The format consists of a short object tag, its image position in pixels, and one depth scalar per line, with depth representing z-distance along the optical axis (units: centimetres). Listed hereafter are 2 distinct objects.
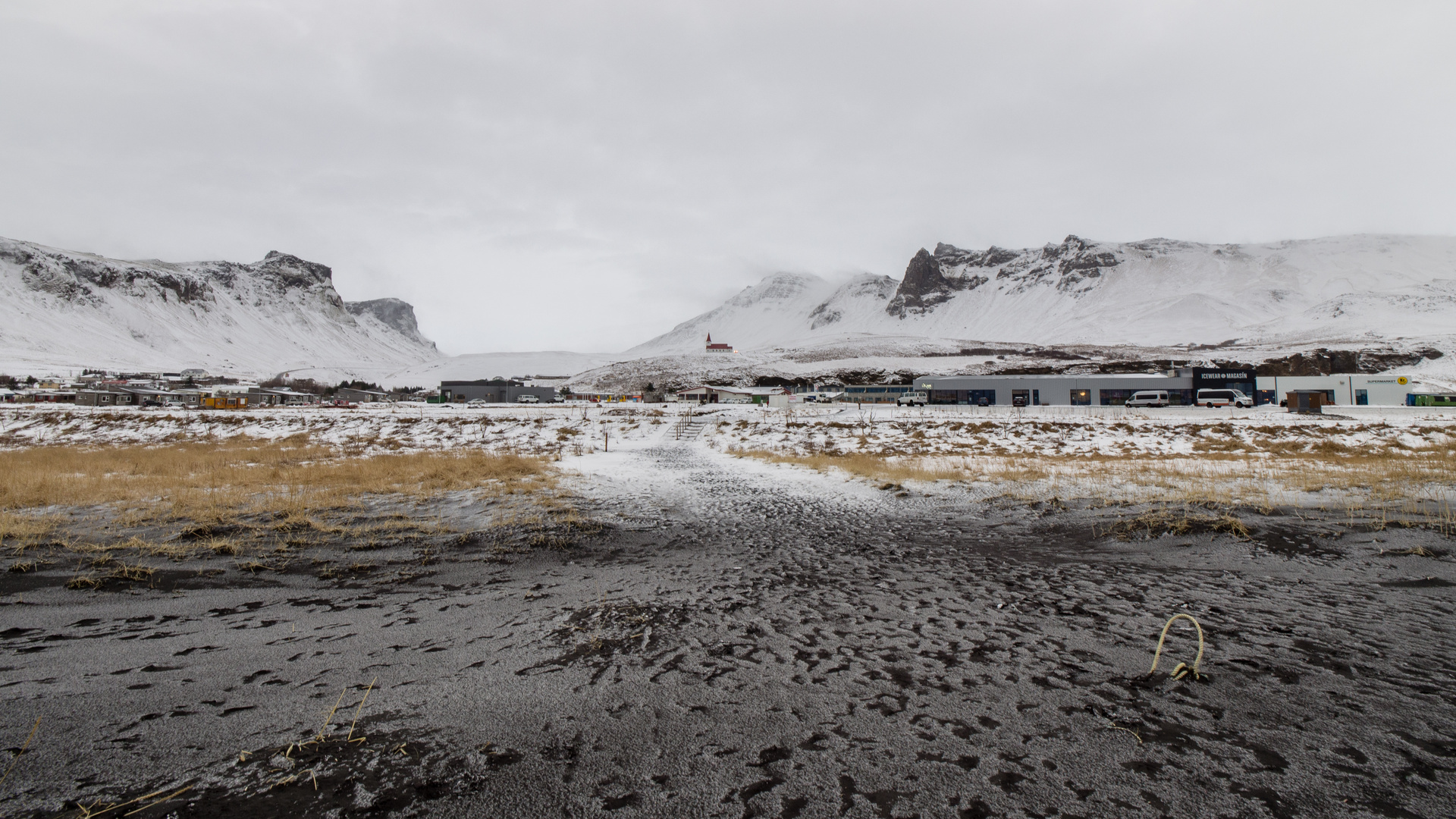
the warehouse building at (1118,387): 6788
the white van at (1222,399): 5372
